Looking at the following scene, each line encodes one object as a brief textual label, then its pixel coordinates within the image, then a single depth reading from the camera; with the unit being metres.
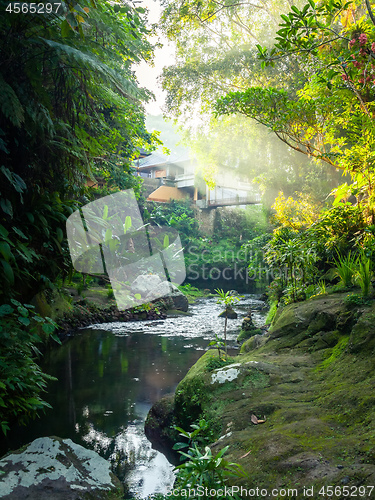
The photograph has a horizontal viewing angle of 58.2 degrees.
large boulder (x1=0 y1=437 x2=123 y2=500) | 2.11
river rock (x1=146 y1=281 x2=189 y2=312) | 11.63
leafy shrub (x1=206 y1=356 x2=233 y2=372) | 3.49
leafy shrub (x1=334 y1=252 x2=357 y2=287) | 4.49
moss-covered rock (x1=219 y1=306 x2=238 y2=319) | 10.12
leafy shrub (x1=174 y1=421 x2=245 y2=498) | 1.68
